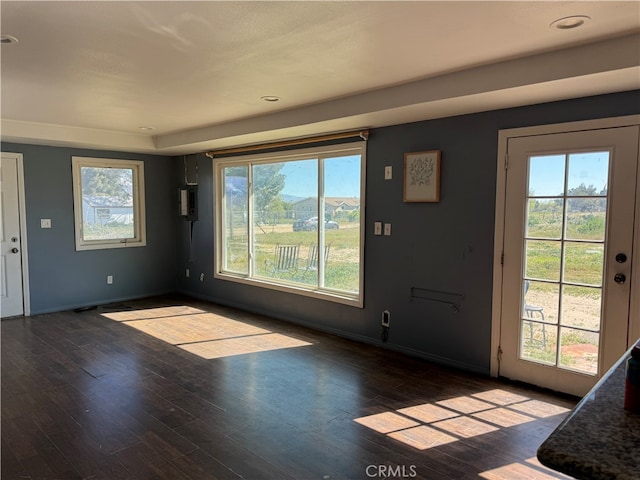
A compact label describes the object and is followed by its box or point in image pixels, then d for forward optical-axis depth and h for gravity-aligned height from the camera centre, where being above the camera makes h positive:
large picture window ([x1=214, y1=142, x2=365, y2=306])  4.55 -0.11
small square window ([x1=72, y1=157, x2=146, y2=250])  5.76 +0.11
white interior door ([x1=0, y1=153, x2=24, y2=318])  5.11 -0.38
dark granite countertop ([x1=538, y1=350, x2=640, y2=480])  0.80 -0.47
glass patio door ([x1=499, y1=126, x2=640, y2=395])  2.84 -0.30
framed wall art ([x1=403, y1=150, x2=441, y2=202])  3.72 +0.32
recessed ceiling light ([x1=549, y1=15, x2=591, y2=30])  2.10 +0.96
